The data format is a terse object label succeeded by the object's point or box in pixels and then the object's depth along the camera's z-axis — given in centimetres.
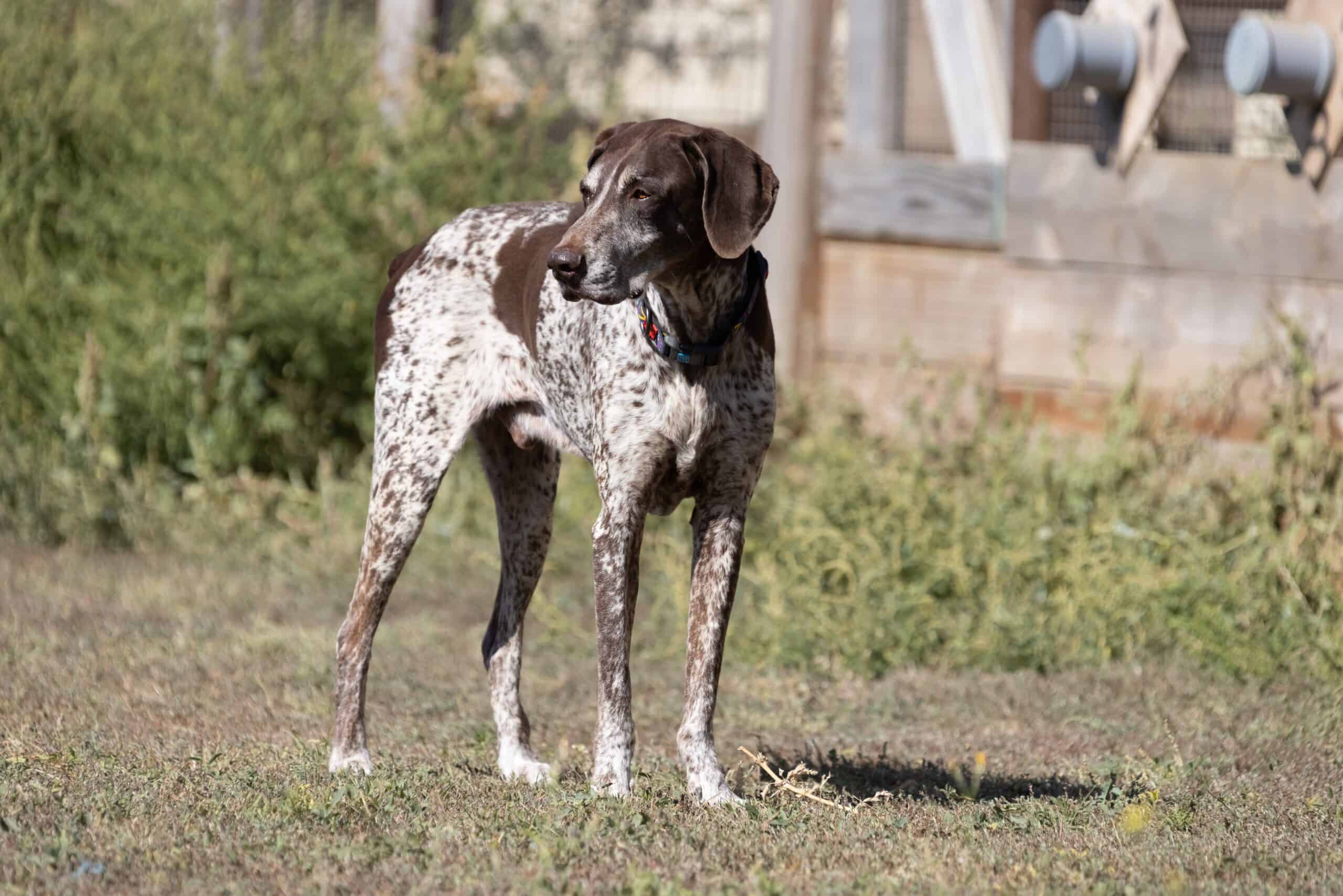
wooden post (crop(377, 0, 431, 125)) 1734
